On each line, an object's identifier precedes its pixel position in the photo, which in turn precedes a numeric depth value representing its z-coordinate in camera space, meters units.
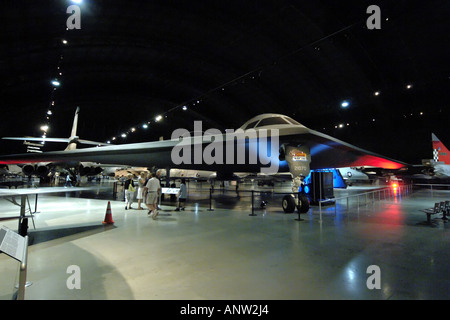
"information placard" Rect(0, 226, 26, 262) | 1.91
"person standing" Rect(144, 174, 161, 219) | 7.07
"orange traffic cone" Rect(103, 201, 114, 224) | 6.11
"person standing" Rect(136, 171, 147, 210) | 9.14
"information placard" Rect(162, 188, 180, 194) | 9.21
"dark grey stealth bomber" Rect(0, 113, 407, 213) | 6.82
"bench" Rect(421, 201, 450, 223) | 6.31
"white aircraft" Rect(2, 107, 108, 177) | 17.08
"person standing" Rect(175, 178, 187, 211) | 8.65
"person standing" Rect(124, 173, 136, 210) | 8.75
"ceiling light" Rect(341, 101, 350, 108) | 15.98
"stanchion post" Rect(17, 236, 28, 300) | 1.68
